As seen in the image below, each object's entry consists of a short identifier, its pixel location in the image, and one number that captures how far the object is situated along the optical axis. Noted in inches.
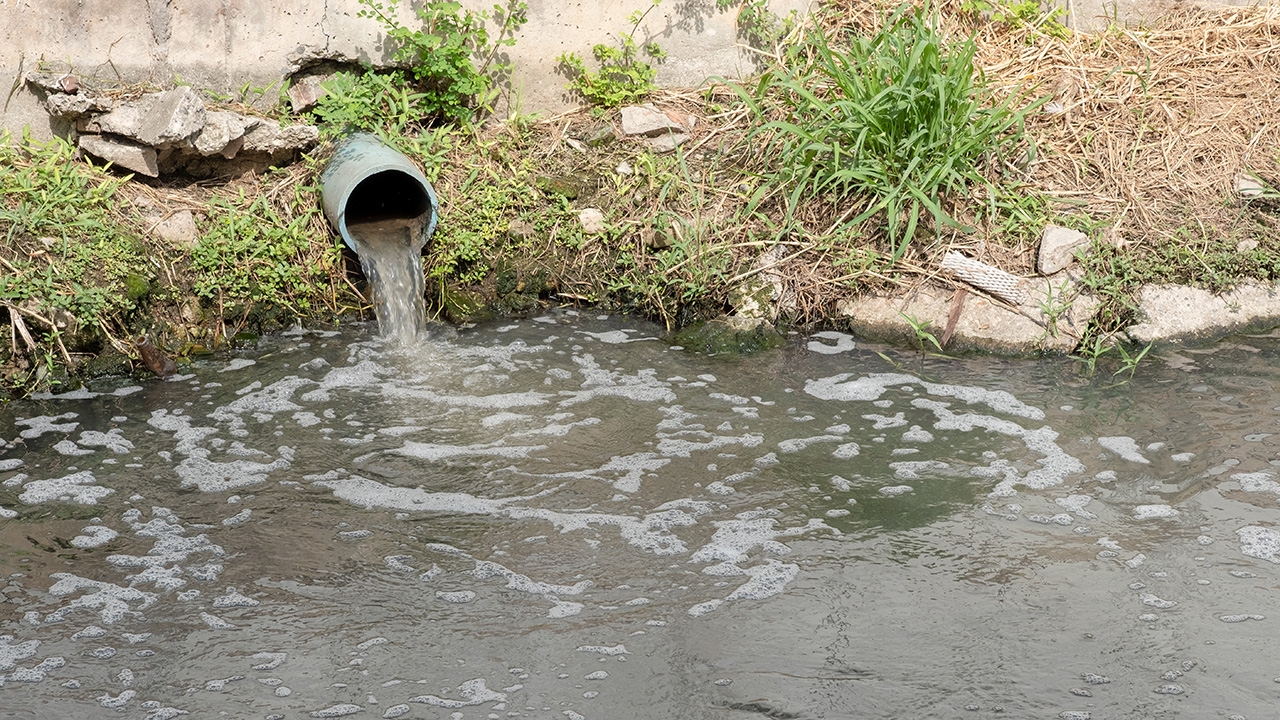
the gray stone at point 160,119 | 204.2
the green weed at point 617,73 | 236.7
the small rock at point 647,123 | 231.3
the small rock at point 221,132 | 209.5
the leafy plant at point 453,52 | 222.2
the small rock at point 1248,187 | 215.3
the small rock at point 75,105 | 206.4
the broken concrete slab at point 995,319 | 197.5
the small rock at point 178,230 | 202.5
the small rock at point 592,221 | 218.8
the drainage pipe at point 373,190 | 201.3
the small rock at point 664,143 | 231.0
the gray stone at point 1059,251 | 203.8
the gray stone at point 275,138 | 215.0
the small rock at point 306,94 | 223.3
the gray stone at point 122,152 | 208.5
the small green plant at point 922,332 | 198.7
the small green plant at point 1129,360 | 187.3
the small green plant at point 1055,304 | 197.3
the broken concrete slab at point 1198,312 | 197.6
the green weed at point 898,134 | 205.8
